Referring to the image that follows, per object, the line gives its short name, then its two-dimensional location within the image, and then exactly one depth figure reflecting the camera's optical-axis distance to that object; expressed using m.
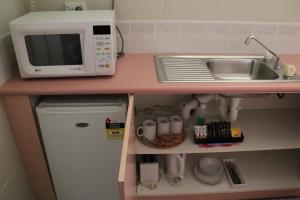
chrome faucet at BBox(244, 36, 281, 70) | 1.30
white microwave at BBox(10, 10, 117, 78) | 1.04
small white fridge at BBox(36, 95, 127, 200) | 1.13
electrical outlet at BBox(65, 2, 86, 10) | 1.32
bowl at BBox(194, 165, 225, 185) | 1.43
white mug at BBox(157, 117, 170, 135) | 1.32
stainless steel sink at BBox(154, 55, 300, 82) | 1.18
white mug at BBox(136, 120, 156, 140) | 1.29
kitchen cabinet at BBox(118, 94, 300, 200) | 1.32
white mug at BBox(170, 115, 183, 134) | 1.32
